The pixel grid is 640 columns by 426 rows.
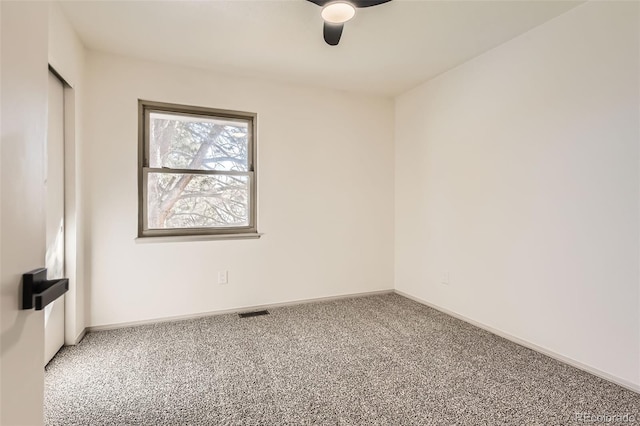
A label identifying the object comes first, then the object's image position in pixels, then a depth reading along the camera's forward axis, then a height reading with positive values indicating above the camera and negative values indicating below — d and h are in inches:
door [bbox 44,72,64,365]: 87.4 +1.9
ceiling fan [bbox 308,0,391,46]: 73.0 +47.5
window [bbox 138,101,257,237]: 118.8 +16.1
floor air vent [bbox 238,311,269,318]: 125.0 -40.3
